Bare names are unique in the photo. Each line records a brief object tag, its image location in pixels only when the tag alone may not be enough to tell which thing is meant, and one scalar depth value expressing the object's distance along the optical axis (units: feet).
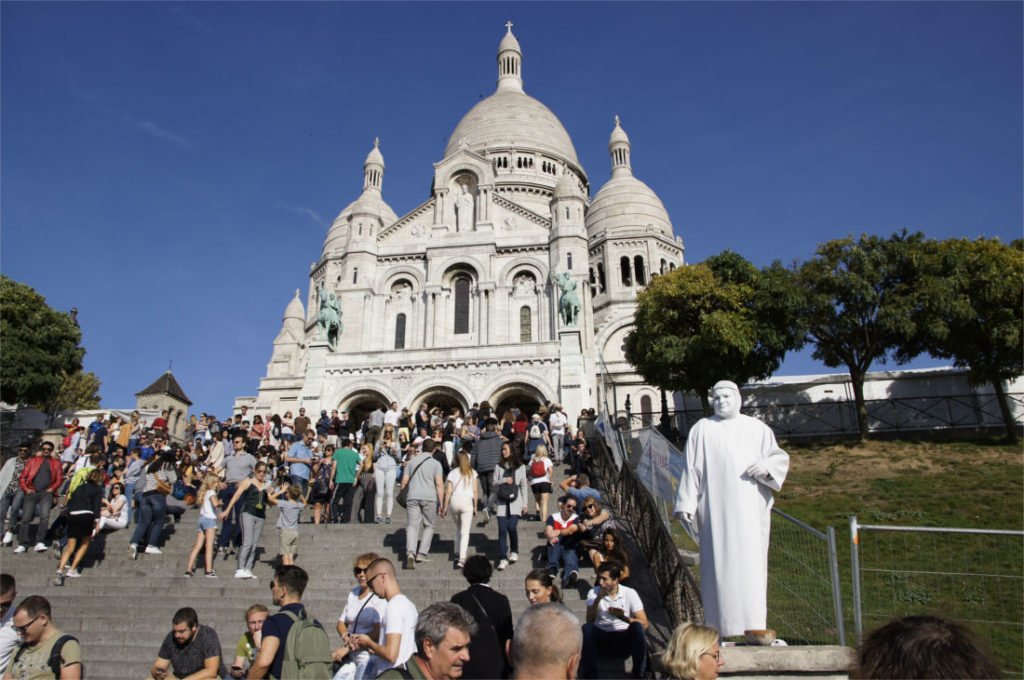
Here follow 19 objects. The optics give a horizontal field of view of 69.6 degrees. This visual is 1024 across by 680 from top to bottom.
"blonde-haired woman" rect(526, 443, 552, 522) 39.99
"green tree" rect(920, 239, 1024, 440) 81.41
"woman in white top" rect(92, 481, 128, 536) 40.32
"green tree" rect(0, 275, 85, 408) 108.37
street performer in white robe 19.70
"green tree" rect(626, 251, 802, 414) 93.04
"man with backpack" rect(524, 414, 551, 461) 53.98
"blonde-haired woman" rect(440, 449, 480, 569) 33.99
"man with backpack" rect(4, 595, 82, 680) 18.25
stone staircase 28.94
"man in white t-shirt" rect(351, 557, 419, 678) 17.92
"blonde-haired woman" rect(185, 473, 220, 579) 34.94
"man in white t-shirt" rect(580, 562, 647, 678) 20.86
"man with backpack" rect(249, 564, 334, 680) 18.04
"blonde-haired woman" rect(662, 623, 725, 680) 12.68
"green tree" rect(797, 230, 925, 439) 84.79
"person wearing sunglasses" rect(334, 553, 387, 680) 18.47
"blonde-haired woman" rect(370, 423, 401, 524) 42.68
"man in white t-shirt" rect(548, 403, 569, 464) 62.80
